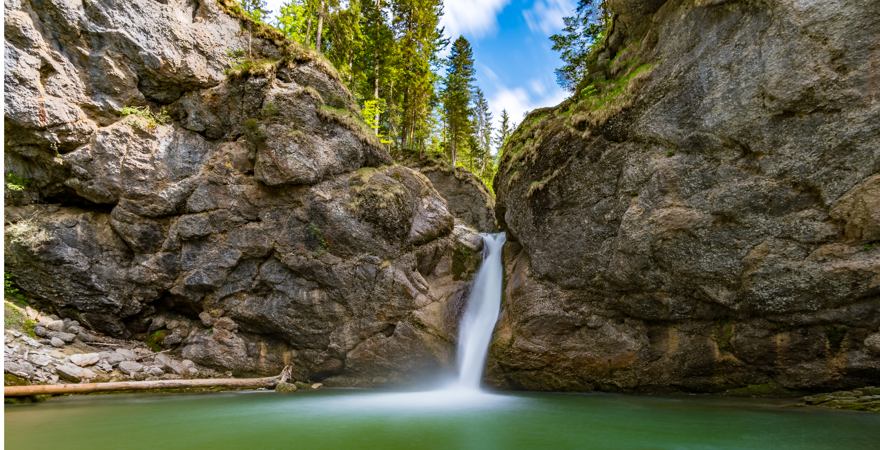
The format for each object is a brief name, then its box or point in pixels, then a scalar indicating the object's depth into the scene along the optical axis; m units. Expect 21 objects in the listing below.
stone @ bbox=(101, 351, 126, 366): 12.44
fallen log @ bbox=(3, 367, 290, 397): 9.58
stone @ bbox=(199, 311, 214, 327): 14.11
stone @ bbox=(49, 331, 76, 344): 12.48
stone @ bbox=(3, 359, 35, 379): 10.34
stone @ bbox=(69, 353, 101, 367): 11.73
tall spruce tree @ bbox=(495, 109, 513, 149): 44.88
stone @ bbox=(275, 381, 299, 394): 13.09
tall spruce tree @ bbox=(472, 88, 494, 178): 45.28
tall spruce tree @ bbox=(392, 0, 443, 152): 24.58
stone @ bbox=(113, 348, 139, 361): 12.83
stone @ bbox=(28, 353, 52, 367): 10.94
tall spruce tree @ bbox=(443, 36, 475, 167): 30.53
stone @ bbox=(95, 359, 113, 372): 12.10
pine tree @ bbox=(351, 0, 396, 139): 24.36
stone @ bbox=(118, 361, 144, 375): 12.42
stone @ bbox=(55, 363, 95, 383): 11.14
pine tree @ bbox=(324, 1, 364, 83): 21.55
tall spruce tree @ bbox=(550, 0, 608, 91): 17.34
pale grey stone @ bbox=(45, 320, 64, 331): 12.67
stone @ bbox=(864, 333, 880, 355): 9.27
